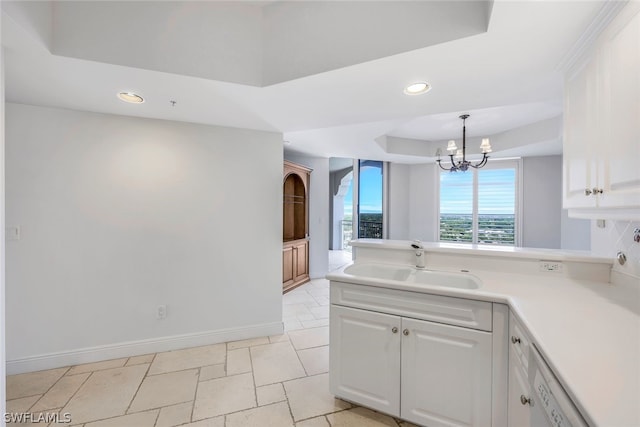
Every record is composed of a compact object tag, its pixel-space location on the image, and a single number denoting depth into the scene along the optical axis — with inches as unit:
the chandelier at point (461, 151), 131.0
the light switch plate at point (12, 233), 86.8
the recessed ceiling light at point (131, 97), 80.5
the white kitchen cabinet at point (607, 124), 41.8
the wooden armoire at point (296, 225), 179.0
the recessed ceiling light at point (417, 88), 72.5
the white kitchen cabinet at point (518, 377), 46.1
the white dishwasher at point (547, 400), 30.6
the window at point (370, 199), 232.4
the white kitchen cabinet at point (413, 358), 57.4
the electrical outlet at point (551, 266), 68.9
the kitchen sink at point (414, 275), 75.4
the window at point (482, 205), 207.5
